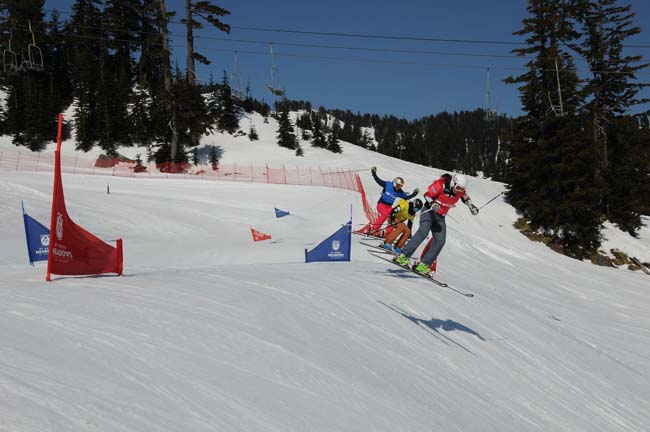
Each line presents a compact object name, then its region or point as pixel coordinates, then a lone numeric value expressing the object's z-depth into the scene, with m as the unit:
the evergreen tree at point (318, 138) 51.41
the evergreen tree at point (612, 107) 31.95
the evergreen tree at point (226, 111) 51.31
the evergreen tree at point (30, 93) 43.53
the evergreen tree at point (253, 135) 50.01
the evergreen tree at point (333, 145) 50.44
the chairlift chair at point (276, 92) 34.66
